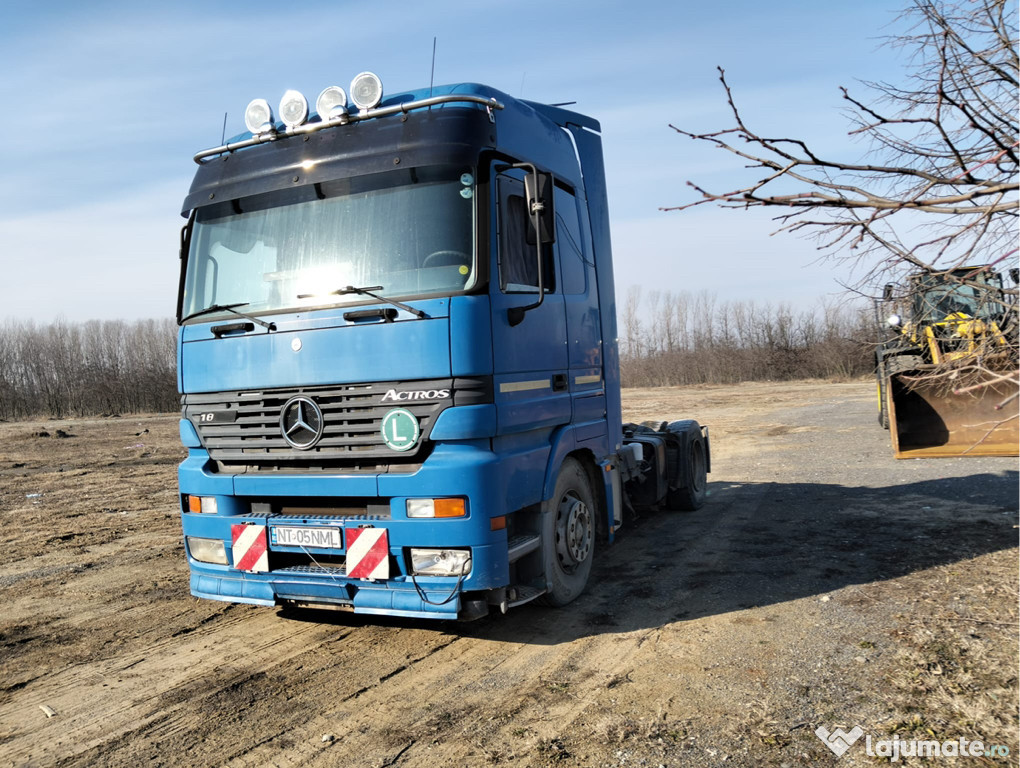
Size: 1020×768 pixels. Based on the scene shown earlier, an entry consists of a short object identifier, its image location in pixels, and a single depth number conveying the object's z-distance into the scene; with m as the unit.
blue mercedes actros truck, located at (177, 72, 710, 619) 4.17
